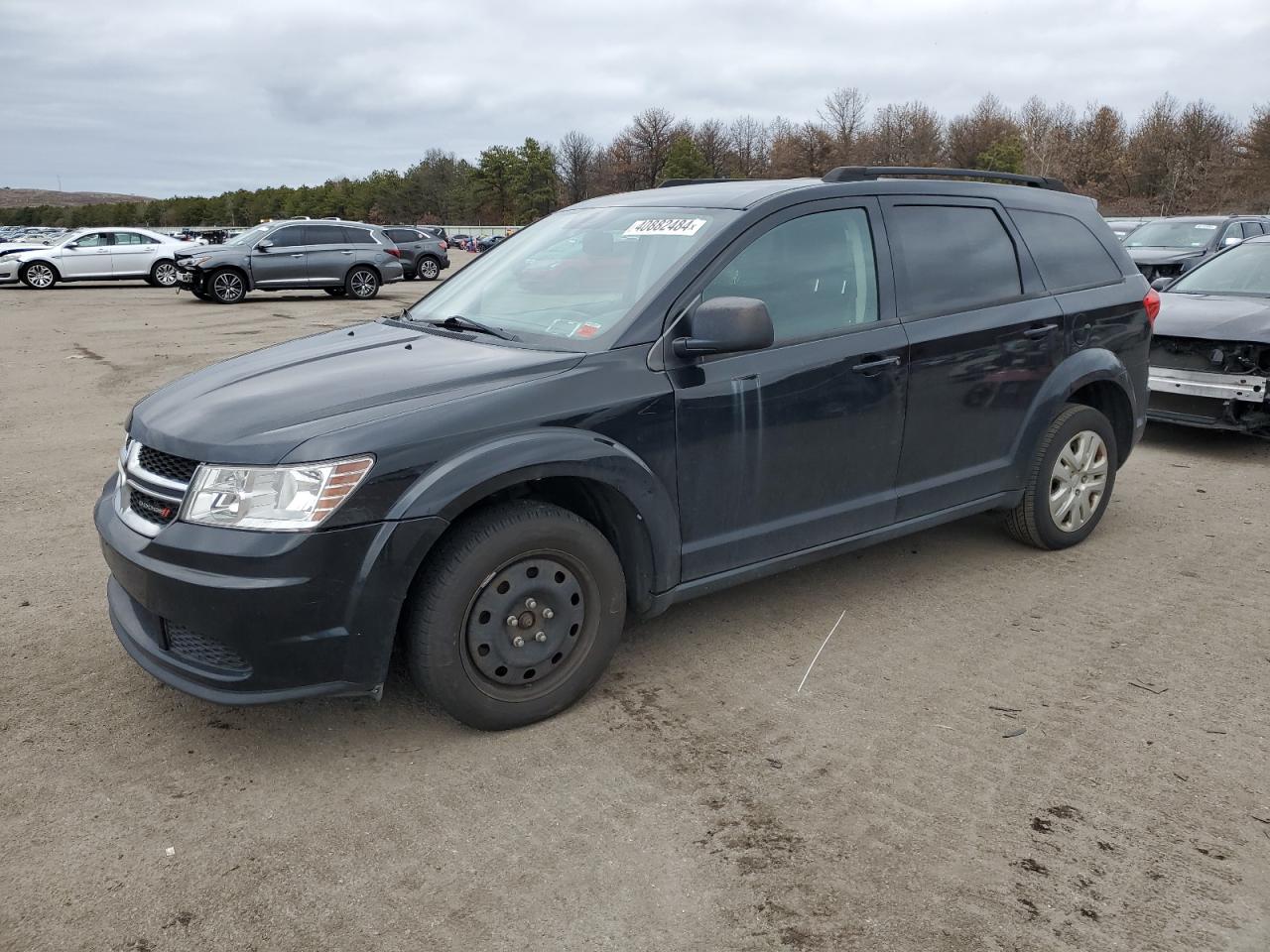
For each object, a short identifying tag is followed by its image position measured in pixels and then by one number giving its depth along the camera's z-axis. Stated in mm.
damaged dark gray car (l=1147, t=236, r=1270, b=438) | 7160
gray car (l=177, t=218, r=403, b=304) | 20531
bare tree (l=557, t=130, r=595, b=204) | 93500
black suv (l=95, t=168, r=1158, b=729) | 2996
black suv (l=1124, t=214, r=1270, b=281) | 15266
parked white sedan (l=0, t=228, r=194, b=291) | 26047
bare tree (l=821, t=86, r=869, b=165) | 86500
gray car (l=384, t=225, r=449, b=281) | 28450
